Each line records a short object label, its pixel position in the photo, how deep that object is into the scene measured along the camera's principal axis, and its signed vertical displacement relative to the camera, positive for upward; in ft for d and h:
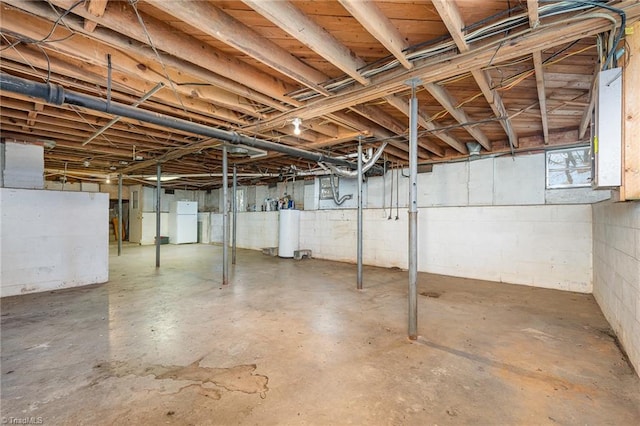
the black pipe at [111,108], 6.56 +2.90
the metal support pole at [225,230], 14.02 -0.80
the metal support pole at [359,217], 13.33 -0.15
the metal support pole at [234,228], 20.43 -1.07
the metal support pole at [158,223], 18.64 -0.68
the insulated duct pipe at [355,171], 14.62 +2.76
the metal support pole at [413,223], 8.19 -0.24
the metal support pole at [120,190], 24.46 +1.95
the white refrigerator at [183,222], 32.48 -0.99
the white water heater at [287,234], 23.54 -1.63
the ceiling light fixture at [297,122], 10.89 +3.44
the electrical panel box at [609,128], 5.98 +1.81
